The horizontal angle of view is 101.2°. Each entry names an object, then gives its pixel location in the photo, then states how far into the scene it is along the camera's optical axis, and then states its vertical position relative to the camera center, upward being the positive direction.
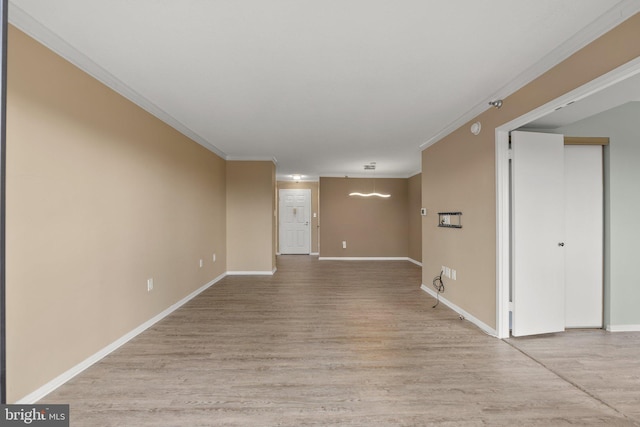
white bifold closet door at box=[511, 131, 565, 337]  2.60 -0.22
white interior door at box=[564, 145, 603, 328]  2.82 -0.27
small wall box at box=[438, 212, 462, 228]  3.42 -0.12
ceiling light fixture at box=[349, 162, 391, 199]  7.55 +0.50
